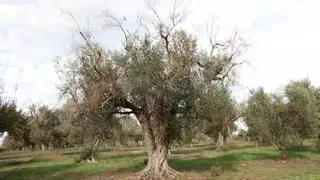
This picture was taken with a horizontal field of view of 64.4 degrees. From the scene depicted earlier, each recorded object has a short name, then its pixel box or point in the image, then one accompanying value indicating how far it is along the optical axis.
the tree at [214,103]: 17.63
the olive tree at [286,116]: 29.10
